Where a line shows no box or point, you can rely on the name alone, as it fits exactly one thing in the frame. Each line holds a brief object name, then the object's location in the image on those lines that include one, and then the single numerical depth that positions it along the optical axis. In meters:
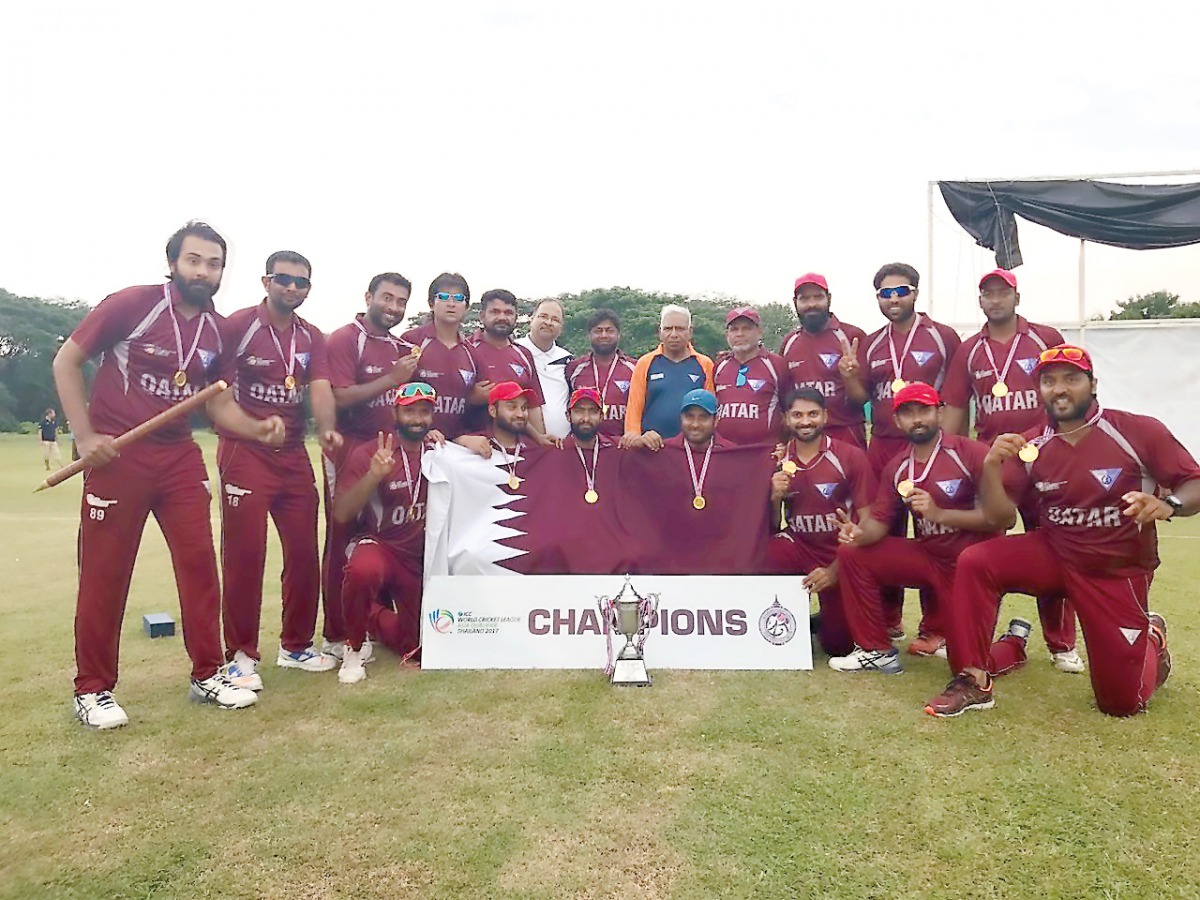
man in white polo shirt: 7.38
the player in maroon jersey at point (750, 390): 6.49
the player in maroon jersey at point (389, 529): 5.23
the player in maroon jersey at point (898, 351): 5.98
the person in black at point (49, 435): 24.72
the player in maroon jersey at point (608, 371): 7.12
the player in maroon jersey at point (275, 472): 5.11
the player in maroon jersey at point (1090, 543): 4.28
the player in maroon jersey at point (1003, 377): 5.38
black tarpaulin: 12.62
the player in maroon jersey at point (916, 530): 5.17
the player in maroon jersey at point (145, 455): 4.39
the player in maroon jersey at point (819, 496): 5.53
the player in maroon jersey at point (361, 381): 5.73
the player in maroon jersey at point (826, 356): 6.34
